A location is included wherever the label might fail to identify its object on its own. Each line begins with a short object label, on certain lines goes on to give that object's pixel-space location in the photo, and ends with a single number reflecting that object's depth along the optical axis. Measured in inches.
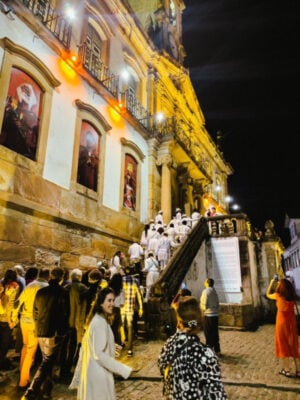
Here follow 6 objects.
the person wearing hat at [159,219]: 557.0
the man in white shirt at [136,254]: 473.6
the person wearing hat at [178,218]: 533.3
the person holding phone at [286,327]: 209.5
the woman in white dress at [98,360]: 107.0
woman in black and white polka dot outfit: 86.0
